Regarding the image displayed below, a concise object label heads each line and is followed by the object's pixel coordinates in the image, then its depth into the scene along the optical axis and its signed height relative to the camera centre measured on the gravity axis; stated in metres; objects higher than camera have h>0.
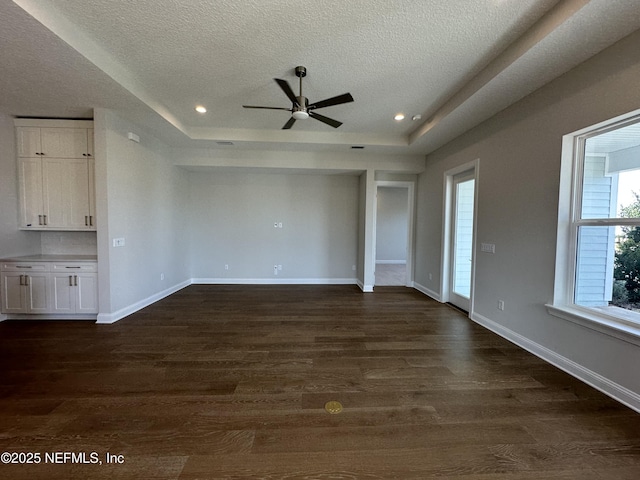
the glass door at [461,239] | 4.03 -0.16
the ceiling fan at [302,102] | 2.58 +1.30
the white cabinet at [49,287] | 3.37 -0.87
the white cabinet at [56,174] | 3.48 +0.65
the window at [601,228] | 2.04 +0.03
